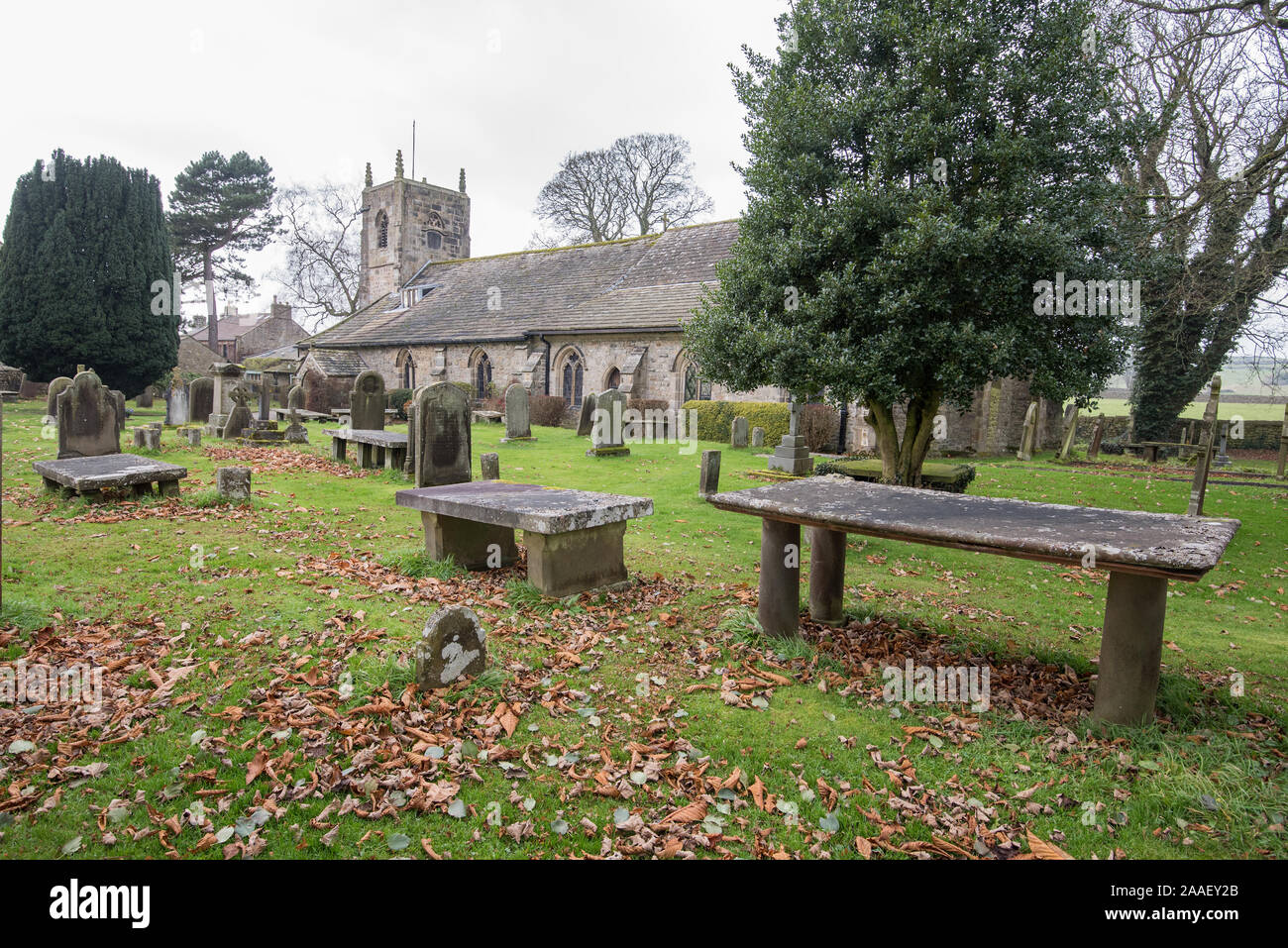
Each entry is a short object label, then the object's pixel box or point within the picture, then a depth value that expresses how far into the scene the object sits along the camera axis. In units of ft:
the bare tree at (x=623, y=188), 124.67
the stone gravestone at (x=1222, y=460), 64.75
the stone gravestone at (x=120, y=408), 43.98
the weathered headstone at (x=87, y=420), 33.45
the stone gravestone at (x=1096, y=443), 66.85
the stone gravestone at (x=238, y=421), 56.08
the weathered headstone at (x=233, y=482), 30.37
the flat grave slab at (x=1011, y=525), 12.16
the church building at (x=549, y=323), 77.71
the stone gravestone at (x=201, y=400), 65.67
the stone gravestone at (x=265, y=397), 61.46
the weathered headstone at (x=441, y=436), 28.27
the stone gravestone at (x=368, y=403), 48.85
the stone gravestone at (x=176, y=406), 63.93
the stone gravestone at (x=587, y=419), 65.72
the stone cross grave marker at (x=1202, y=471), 33.45
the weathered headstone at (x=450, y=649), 14.10
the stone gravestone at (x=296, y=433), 55.77
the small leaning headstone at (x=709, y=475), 36.42
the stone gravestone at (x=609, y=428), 53.57
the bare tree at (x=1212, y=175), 29.17
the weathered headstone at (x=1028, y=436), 65.41
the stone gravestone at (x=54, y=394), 55.47
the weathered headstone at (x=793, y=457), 44.86
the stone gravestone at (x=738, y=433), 64.64
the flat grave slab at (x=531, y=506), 19.31
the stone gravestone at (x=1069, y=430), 64.39
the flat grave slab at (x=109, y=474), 28.17
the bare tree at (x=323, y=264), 147.02
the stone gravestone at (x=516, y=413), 62.13
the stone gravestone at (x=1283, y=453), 54.46
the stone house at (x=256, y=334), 176.14
